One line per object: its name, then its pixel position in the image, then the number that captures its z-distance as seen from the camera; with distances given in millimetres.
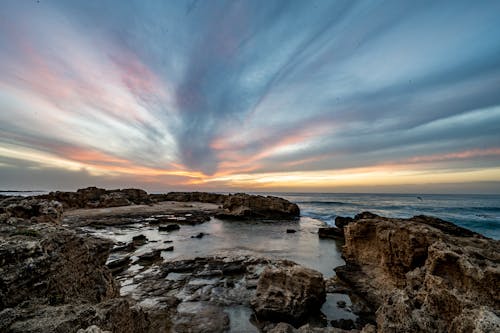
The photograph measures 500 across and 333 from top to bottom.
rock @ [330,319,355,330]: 8109
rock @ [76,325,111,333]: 3275
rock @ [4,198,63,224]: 8661
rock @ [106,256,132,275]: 13672
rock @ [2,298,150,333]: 3520
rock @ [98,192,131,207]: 56750
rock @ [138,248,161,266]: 15812
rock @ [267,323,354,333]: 6122
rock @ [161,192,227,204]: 94500
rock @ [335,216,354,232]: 29203
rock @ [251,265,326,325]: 8422
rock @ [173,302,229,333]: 8024
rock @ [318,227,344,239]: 26734
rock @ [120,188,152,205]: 72356
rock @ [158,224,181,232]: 28920
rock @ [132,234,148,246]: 21088
